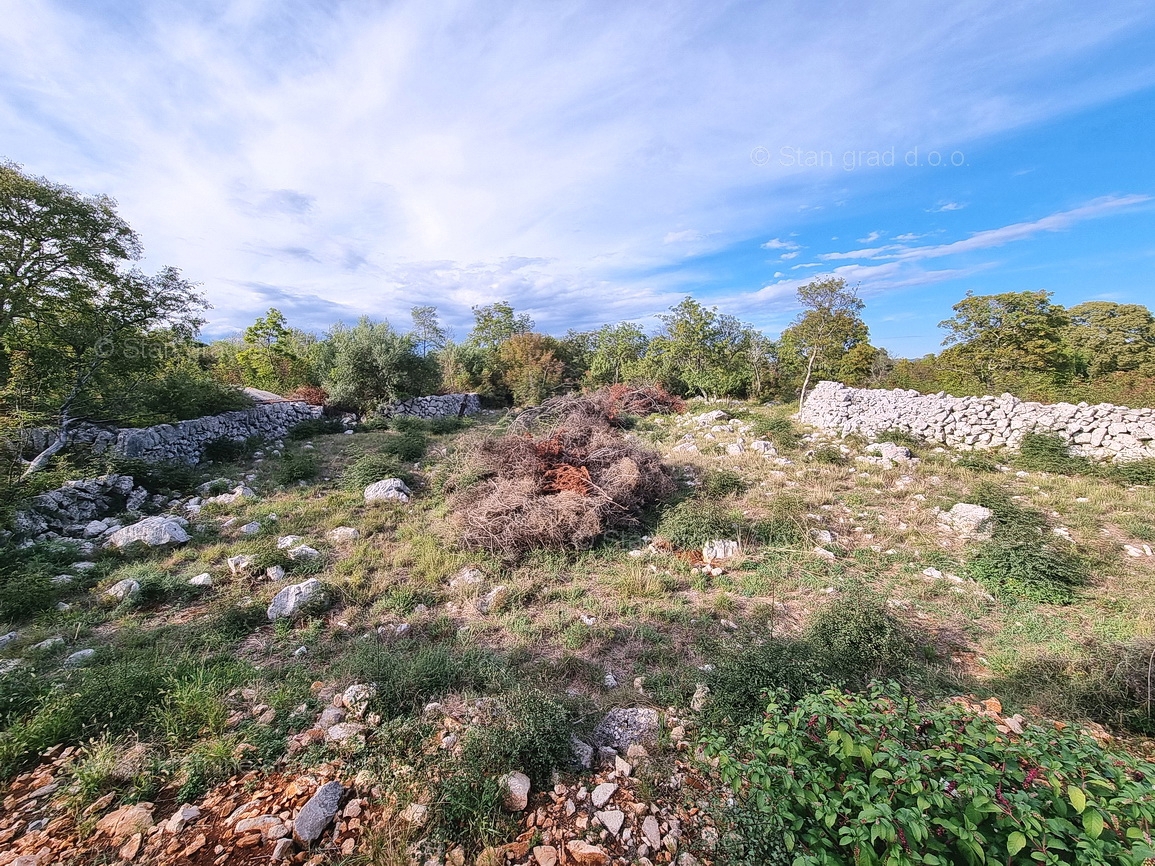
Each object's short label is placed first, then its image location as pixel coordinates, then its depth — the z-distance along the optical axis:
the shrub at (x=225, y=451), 9.55
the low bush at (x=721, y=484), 7.36
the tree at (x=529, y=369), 19.44
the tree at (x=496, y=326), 24.62
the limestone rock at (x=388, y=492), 7.36
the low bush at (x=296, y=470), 8.20
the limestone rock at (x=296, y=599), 4.23
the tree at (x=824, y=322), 13.66
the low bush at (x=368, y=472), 7.92
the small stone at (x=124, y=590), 4.34
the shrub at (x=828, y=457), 8.81
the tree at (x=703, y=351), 16.48
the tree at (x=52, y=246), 6.79
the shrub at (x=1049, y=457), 7.83
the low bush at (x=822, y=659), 2.88
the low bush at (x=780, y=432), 9.98
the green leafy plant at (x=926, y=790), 1.40
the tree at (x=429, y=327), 22.05
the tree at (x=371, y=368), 14.70
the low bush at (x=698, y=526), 5.77
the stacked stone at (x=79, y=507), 5.56
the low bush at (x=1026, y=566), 4.47
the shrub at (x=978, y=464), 8.03
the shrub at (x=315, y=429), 12.35
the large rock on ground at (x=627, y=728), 2.79
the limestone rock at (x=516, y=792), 2.29
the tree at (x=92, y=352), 6.74
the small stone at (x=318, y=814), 2.11
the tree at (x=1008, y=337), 12.32
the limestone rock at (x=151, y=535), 5.48
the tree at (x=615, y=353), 20.74
